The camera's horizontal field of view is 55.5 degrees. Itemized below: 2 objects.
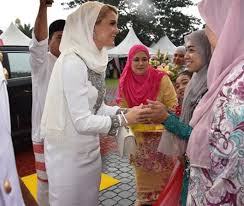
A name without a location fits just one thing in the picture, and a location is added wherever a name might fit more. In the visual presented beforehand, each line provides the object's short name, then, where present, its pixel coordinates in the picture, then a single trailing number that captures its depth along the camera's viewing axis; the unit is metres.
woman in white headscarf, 1.65
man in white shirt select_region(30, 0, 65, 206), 2.05
